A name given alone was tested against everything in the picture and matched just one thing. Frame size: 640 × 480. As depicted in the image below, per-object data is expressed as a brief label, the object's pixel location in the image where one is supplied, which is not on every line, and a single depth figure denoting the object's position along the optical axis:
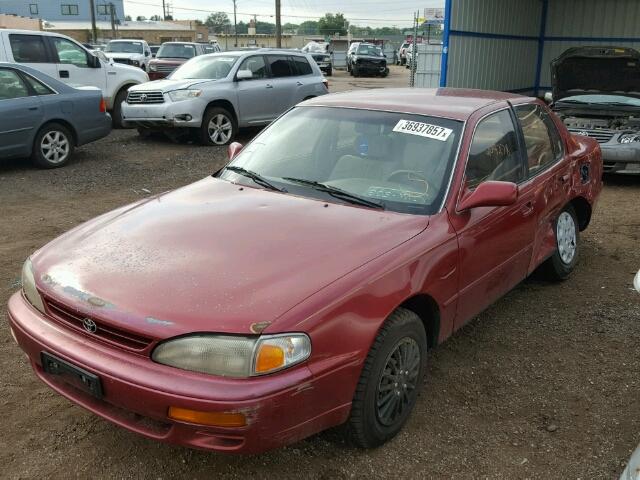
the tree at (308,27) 102.94
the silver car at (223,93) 10.35
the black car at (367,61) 31.70
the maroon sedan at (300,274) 2.26
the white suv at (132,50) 20.36
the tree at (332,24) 94.47
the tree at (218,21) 116.17
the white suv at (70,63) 10.34
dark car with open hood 7.98
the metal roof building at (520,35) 12.45
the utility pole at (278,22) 32.56
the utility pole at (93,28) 42.11
